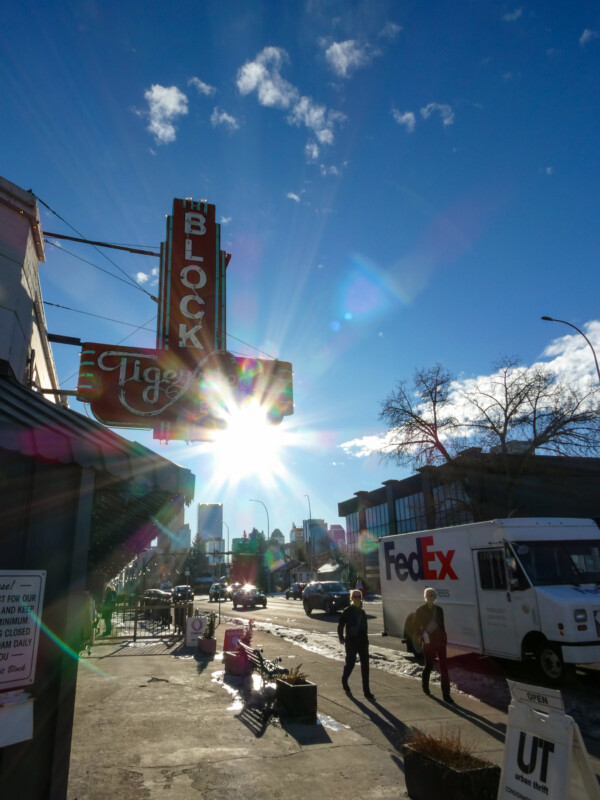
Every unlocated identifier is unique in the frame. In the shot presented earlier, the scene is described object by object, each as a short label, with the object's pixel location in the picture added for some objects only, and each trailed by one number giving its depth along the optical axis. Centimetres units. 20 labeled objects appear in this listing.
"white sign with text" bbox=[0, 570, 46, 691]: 351
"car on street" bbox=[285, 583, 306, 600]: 4731
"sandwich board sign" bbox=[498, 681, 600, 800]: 343
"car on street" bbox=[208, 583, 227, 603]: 4586
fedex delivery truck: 898
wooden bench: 848
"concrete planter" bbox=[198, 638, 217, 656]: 1423
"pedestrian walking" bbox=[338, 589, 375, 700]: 883
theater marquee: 1059
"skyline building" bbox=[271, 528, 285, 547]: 18875
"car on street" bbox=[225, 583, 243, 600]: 5153
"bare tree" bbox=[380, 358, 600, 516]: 2783
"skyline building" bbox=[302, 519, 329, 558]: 9396
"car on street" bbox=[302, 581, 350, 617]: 2669
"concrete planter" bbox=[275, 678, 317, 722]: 732
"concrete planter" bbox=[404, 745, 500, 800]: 422
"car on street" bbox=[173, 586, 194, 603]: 4204
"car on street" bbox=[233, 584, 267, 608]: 3666
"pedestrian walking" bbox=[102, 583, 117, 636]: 2006
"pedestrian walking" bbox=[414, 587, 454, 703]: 854
